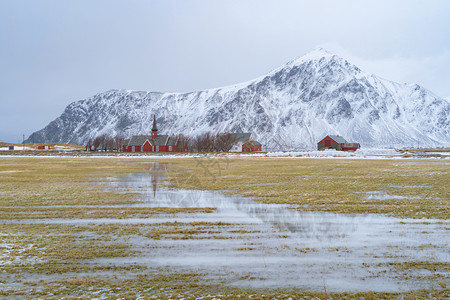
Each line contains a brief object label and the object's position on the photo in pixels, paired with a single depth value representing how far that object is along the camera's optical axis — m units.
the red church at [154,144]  167.62
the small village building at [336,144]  172.38
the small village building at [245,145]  181.25
